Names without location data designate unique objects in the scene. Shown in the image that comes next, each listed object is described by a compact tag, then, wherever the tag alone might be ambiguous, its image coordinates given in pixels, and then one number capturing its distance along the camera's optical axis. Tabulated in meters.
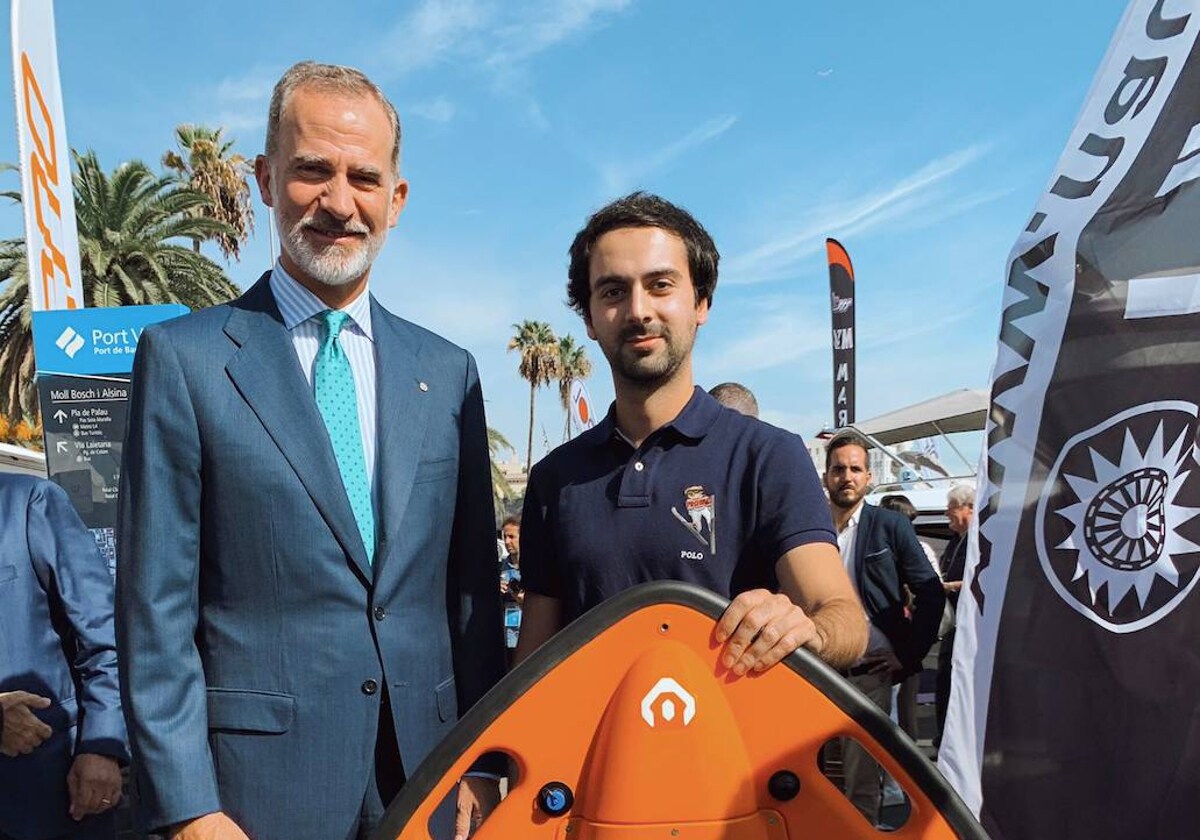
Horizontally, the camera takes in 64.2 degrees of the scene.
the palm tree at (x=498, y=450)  31.98
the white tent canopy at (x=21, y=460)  10.22
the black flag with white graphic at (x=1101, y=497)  1.87
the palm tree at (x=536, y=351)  47.06
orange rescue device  1.41
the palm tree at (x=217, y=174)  25.89
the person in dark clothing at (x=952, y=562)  5.18
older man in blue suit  1.76
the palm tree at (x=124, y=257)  18.16
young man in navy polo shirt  1.85
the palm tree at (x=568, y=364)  47.91
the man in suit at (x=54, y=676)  2.59
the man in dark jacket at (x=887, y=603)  4.96
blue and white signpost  5.39
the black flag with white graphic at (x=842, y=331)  16.70
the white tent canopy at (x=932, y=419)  14.34
